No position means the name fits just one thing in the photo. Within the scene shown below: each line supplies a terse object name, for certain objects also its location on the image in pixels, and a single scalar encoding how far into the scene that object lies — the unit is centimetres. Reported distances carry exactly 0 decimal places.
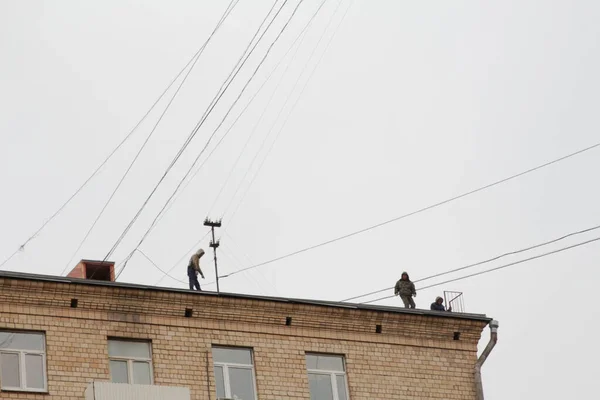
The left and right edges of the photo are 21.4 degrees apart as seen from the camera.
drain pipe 3647
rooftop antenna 3884
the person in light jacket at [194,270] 3625
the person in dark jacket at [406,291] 3825
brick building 3195
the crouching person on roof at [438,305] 3803
